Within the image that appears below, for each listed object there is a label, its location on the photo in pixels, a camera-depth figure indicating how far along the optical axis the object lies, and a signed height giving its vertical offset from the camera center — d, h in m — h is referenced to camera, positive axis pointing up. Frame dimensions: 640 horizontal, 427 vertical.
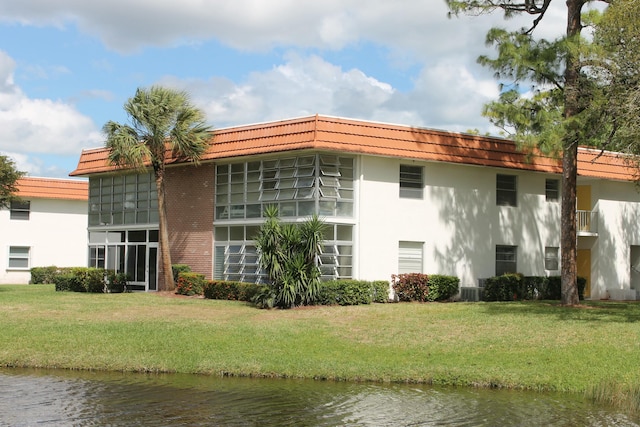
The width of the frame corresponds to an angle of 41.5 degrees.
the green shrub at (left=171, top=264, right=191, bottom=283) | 31.61 +0.16
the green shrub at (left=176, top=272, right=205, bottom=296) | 30.31 -0.37
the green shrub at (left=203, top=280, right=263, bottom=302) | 27.86 -0.54
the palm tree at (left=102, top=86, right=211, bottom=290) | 30.42 +5.08
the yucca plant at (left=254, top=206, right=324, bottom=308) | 25.38 +0.41
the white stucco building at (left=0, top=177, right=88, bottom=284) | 45.53 +2.42
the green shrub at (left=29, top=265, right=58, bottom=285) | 44.22 -0.11
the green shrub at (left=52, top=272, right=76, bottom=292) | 34.06 -0.39
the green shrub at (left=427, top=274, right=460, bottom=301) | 28.97 -0.36
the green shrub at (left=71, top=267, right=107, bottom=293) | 33.50 -0.27
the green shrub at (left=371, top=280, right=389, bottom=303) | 27.77 -0.50
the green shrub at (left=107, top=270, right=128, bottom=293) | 33.91 -0.33
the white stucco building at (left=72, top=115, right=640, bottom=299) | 28.14 +2.63
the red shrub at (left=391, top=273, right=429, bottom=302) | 28.55 -0.37
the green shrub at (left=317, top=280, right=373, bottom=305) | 26.36 -0.55
